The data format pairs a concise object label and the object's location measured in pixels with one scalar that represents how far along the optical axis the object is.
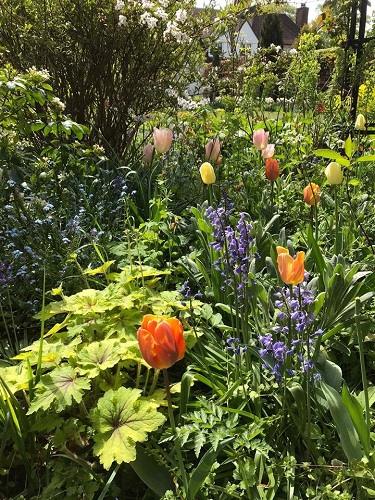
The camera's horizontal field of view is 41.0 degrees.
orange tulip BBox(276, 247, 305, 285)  1.26
